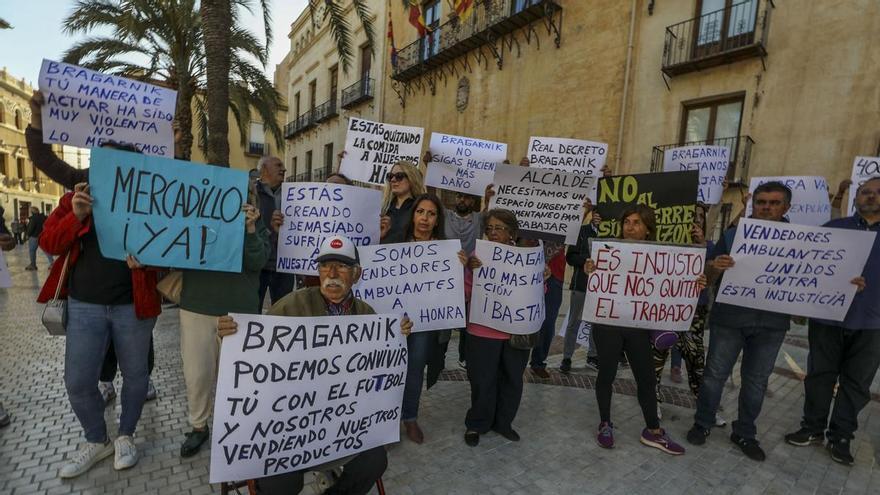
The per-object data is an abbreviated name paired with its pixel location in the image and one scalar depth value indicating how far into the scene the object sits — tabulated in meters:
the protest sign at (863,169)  4.61
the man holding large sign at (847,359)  3.20
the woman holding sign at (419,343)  3.17
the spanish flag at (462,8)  11.60
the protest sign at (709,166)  5.50
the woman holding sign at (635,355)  3.25
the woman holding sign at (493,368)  3.27
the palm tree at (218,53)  6.80
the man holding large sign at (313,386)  2.00
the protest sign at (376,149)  5.04
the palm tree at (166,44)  10.59
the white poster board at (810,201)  5.01
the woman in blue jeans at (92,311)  2.56
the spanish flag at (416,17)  13.12
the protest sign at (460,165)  5.30
